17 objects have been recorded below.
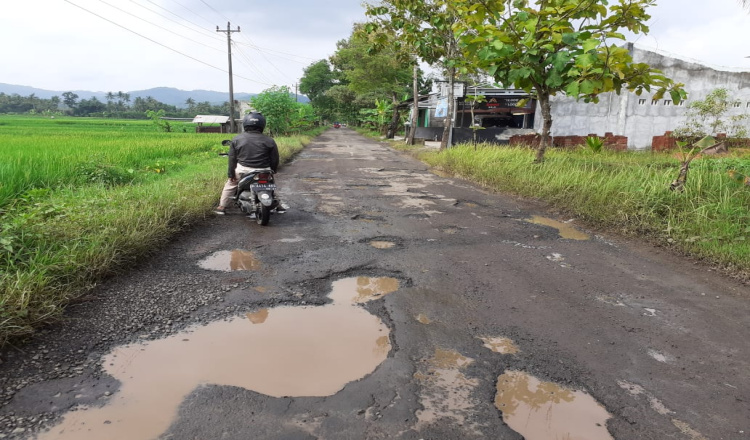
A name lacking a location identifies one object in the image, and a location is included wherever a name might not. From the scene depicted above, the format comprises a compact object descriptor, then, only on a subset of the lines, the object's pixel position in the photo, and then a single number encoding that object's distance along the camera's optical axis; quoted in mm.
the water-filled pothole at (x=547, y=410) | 2016
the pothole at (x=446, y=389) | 2049
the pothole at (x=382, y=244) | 4742
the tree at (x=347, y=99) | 44288
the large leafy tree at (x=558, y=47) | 6625
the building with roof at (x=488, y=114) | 17984
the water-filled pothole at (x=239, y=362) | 2023
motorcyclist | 5820
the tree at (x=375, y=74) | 26117
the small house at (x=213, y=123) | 37409
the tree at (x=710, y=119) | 13414
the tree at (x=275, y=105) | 21688
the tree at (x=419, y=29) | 11922
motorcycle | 5469
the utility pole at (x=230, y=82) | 27323
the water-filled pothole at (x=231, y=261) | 4027
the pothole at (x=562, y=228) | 5352
